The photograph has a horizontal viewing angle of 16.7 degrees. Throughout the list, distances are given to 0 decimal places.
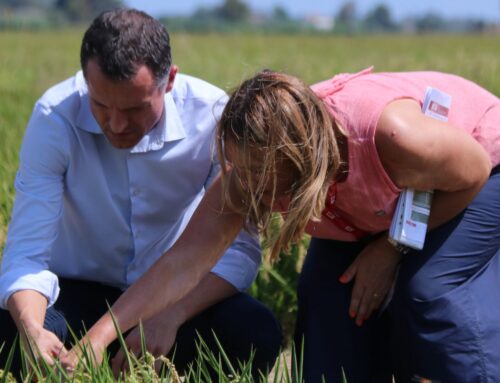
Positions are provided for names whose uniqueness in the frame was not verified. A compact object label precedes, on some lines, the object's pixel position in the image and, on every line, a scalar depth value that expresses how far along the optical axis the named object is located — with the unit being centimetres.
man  389
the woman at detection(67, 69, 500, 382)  362
